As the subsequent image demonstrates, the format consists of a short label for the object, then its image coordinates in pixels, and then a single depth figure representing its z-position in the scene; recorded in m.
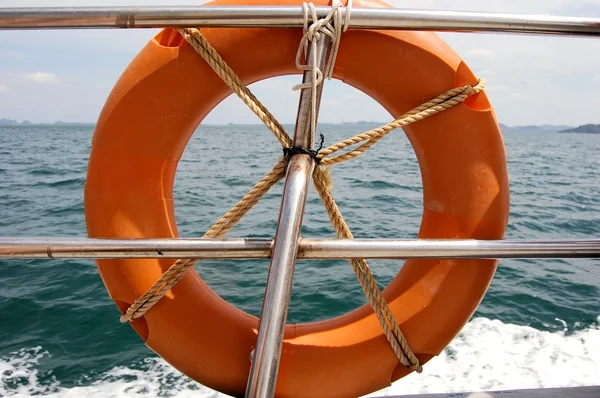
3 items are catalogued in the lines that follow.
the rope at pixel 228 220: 1.08
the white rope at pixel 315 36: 0.96
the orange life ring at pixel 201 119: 1.21
